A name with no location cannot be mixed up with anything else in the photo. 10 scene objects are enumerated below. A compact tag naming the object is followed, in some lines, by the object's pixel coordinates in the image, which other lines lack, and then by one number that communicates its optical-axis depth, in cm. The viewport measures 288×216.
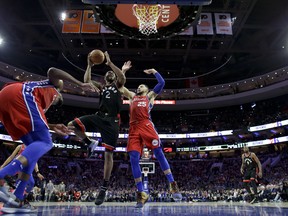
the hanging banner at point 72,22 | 1998
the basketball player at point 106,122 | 505
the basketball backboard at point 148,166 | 1869
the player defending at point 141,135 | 541
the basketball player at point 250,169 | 1036
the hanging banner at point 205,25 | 1980
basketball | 523
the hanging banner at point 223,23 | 1969
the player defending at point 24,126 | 354
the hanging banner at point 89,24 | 1983
